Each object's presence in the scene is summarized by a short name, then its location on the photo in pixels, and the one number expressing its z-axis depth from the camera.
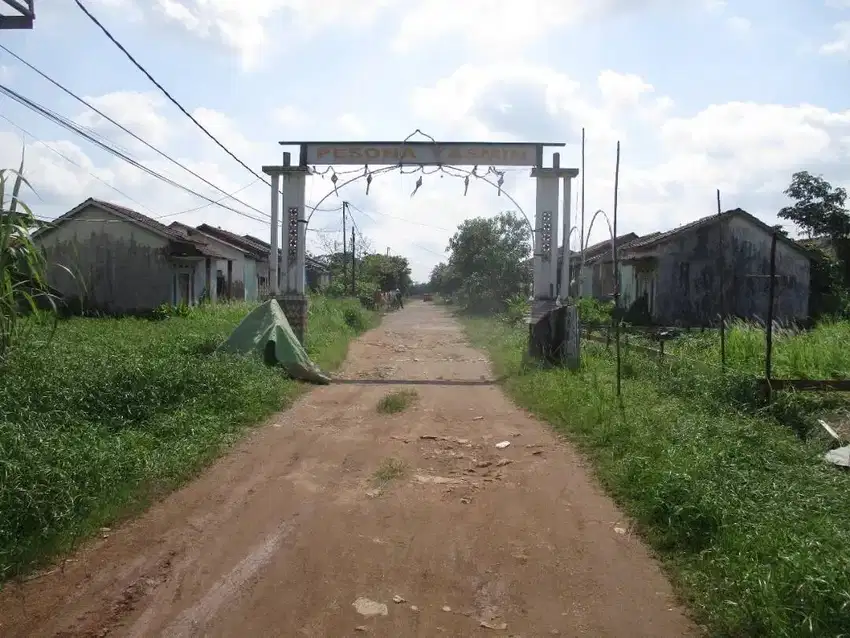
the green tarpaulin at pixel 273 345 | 12.94
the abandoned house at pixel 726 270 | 23.53
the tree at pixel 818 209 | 25.23
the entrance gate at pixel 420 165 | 15.69
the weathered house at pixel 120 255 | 25.77
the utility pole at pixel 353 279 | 43.50
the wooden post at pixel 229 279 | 34.06
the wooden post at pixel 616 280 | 10.25
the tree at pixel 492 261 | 40.28
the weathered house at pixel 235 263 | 33.06
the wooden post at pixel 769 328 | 8.32
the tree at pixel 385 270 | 53.34
